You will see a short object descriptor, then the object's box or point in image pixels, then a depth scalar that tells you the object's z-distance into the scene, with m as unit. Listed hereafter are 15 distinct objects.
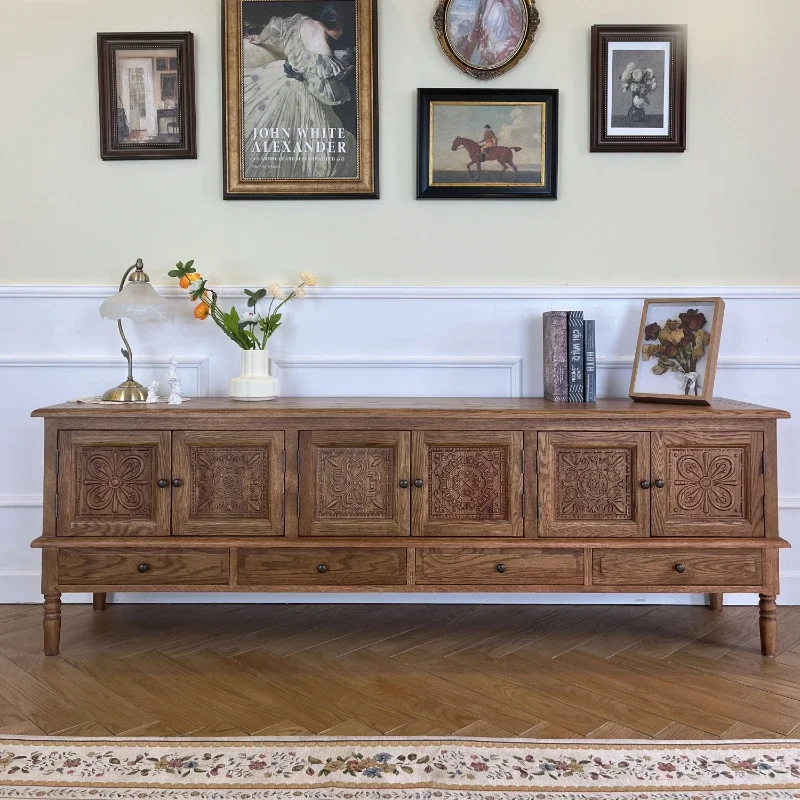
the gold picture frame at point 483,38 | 2.78
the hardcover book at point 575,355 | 2.62
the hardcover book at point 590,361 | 2.63
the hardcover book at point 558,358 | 2.63
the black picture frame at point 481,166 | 2.80
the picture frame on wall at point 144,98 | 2.81
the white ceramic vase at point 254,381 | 2.58
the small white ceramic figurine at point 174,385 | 2.52
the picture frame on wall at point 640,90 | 2.78
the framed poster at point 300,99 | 2.80
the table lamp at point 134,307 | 2.53
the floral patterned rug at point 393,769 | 1.59
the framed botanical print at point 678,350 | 2.50
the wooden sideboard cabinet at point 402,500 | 2.31
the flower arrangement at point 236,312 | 2.62
